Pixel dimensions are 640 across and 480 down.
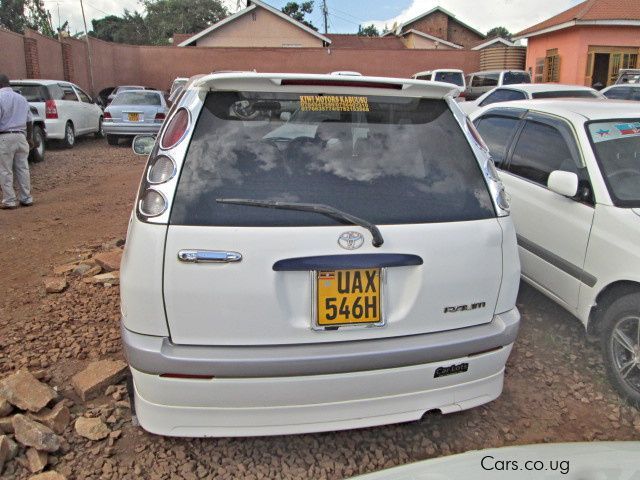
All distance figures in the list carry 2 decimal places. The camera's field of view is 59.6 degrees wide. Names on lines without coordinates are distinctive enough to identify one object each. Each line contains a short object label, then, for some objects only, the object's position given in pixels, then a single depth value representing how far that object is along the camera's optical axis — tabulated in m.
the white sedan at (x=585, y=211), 3.17
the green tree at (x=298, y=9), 53.19
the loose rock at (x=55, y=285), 4.39
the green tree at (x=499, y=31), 65.88
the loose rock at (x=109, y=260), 4.80
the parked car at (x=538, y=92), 10.34
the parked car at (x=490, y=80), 18.19
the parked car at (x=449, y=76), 19.41
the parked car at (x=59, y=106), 12.55
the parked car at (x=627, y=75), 15.62
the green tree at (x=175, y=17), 55.50
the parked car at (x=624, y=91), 11.97
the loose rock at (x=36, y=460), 2.45
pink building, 21.19
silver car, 14.02
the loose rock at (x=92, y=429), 2.68
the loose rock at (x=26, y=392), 2.78
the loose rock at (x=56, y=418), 2.71
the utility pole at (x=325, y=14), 52.53
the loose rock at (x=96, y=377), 2.97
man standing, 7.16
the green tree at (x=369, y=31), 67.31
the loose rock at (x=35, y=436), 2.52
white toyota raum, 2.12
